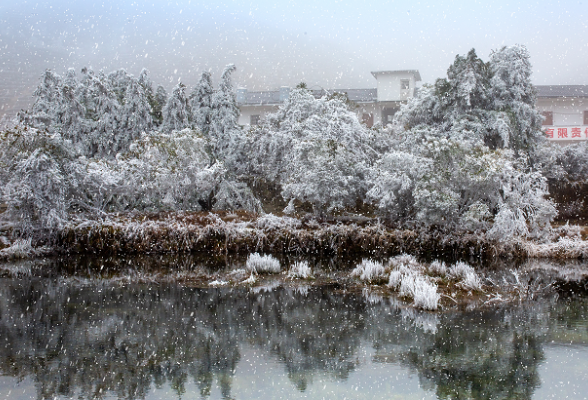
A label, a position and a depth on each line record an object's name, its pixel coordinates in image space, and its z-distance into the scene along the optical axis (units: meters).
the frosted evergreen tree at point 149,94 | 28.89
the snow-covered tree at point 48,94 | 28.34
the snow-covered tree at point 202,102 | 27.58
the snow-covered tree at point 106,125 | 27.00
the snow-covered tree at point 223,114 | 27.08
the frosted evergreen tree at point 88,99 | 28.62
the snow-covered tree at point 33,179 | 18.56
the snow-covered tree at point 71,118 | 26.69
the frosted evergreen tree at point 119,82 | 29.53
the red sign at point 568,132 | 38.19
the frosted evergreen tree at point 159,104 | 28.95
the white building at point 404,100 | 39.88
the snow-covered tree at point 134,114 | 27.02
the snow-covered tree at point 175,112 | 27.08
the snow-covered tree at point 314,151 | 20.56
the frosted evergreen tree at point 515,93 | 24.16
